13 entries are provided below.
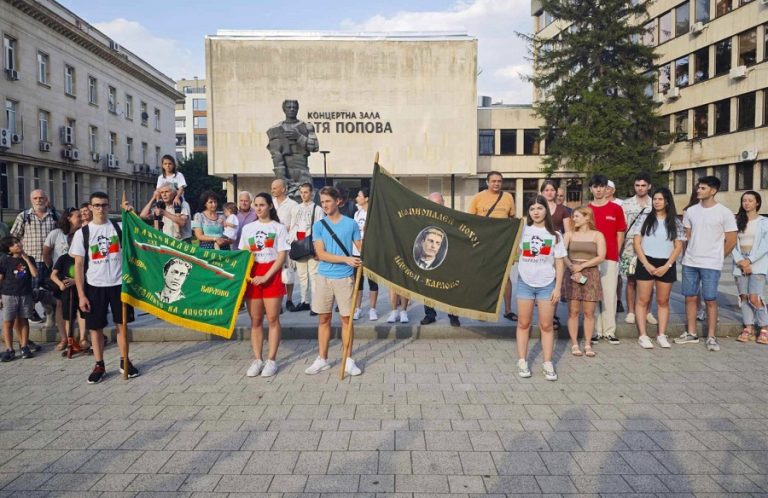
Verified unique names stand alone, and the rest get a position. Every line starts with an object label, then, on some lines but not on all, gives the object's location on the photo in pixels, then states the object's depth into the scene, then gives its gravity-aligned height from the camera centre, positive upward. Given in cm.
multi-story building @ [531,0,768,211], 3338 +800
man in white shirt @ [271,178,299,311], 899 +19
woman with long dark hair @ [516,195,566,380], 627 -68
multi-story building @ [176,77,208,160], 10362 +1620
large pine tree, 3694 +798
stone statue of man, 1320 +159
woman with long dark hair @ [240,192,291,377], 643 -70
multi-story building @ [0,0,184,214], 3866 +850
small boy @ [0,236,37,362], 723 -94
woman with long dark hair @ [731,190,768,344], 770 -66
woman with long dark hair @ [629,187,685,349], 757 -54
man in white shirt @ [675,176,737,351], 755 -40
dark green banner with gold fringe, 639 -41
